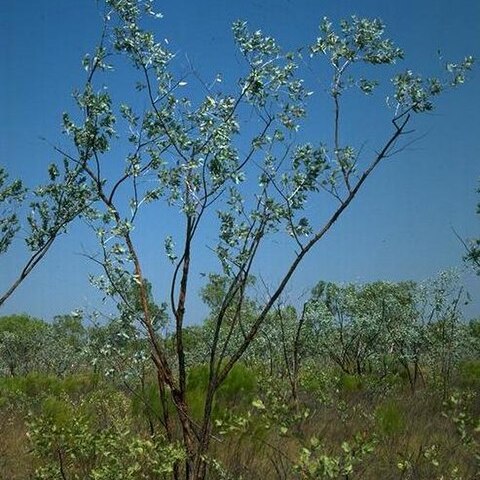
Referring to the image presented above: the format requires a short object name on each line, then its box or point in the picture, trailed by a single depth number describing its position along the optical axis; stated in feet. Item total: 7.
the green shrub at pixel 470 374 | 77.51
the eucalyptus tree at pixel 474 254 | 55.52
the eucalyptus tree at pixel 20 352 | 131.34
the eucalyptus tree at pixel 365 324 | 85.10
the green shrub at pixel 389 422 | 38.65
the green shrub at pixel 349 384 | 68.80
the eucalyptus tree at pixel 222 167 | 21.43
